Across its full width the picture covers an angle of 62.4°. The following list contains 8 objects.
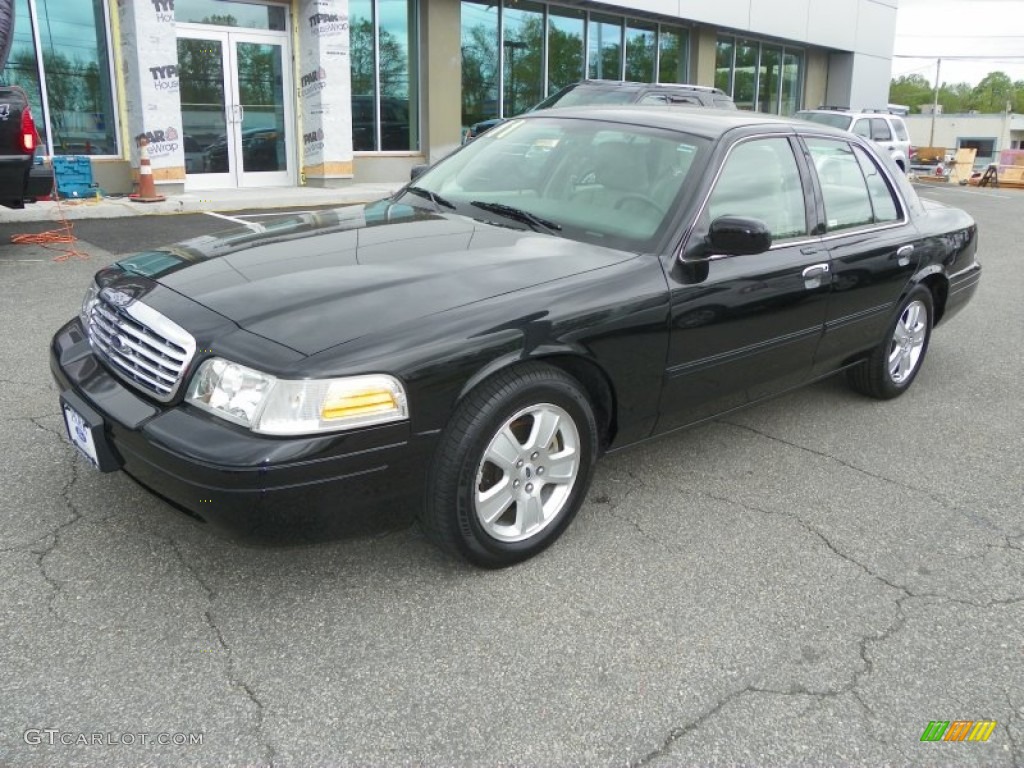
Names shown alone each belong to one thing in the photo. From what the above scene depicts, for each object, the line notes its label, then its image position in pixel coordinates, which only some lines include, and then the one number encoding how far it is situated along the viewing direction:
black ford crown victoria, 2.46
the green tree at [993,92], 135.50
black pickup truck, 7.48
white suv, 18.22
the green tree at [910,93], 129.75
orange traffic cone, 11.75
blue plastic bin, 11.45
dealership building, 11.96
